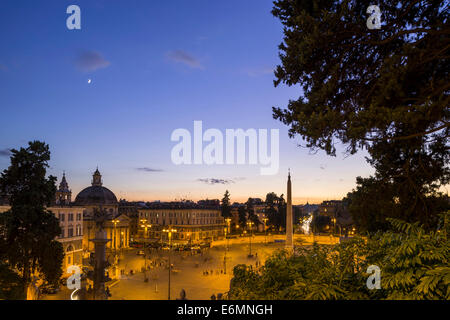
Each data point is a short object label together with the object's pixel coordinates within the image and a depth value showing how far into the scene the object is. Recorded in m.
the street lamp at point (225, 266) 39.11
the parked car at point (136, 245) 68.11
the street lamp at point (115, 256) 35.79
